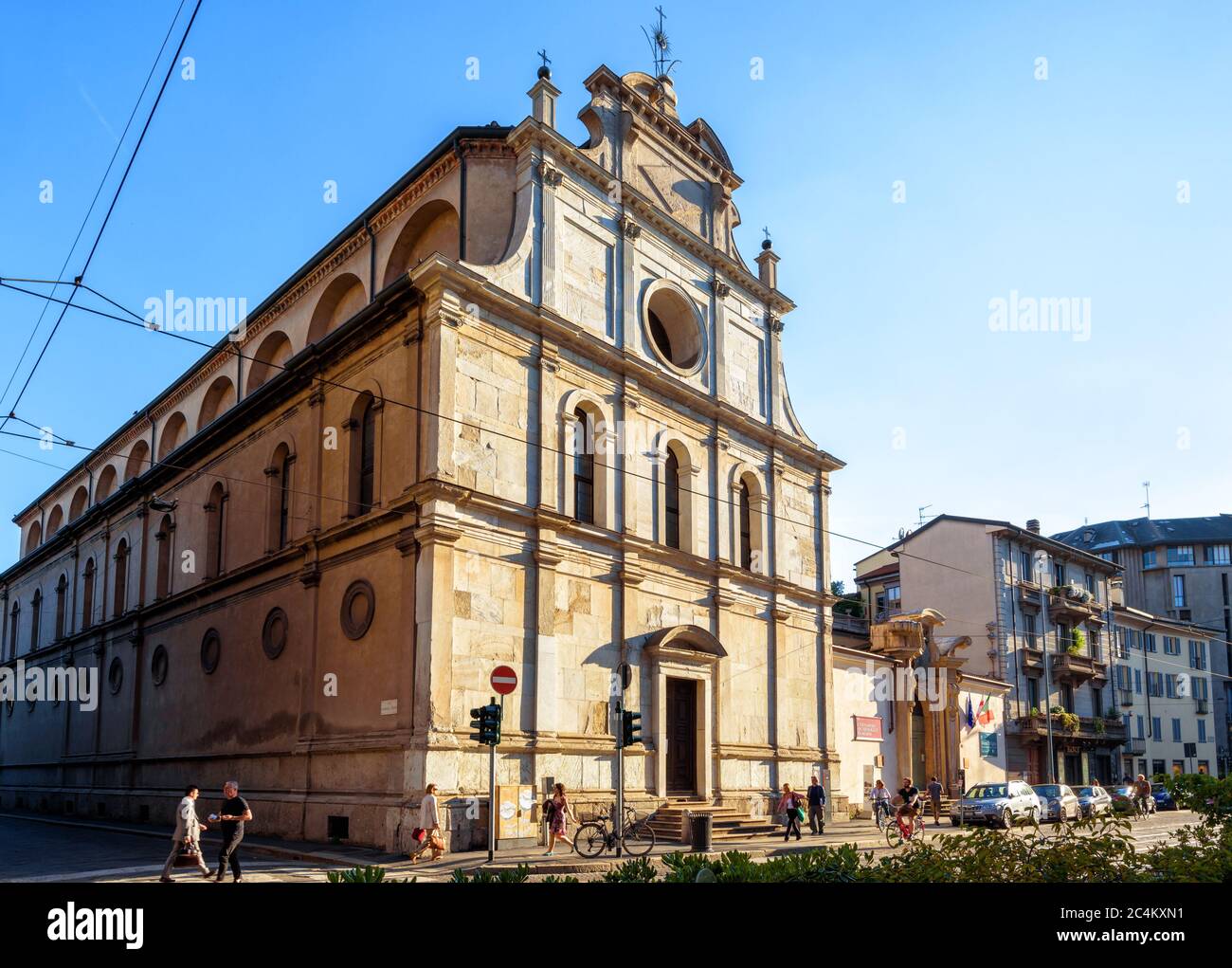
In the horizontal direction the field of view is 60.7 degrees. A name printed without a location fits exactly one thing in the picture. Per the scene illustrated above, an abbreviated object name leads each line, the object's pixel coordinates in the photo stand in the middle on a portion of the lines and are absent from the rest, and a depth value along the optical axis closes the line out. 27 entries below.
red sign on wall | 33.22
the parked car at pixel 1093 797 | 35.53
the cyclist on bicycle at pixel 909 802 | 24.40
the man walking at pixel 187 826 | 15.74
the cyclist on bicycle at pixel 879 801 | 27.97
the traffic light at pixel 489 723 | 18.08
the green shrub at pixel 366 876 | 5.87
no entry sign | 19.01
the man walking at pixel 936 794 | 32.19
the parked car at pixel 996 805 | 29.73
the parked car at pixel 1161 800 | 48.92
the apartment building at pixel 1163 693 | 59.22
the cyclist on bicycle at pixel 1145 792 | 39.38
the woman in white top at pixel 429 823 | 18.28
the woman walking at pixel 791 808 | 24.39
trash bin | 20.12
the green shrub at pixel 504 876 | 5.70
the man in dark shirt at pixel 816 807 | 26.64
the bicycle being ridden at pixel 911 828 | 20.93
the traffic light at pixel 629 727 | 20.19
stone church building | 21.09
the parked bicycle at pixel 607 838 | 19.73
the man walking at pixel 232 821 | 15.41
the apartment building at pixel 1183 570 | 71.75
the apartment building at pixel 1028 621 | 48.38
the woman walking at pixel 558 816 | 19.77
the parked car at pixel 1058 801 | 32.62
